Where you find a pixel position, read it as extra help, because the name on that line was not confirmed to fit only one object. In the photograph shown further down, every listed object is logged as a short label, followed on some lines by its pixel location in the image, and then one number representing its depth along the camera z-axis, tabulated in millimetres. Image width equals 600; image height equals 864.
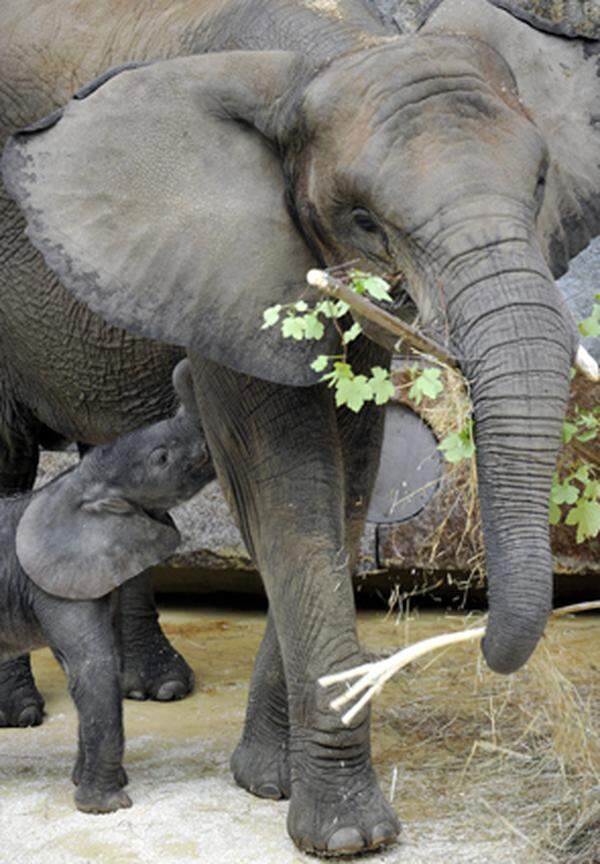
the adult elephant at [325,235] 7320
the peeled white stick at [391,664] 7133
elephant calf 9594
